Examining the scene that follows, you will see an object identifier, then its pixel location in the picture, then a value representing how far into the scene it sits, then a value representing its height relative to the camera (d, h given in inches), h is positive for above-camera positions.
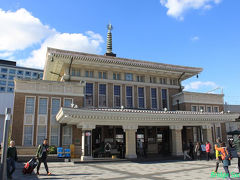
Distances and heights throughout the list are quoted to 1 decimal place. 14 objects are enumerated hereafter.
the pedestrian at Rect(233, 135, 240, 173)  398.1 -31.3
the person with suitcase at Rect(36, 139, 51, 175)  418.0 -48.4
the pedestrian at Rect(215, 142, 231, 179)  336.8 -45.8
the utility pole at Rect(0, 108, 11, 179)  280.2 -28.3
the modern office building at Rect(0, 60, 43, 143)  3132.4 +769.0
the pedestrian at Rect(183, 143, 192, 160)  694.8 -84.1
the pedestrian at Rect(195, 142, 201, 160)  676.9 -69.6
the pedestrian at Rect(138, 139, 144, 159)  768.9 -76.2
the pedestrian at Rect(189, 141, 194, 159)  708.7 -68.9
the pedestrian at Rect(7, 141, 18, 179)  363.2 -49.3
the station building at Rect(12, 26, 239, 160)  685.9 +84.2
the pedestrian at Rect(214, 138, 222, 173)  382.8 -51.7
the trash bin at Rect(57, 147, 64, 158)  663.5 -73.6
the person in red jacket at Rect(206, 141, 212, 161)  633.5 -61.0
